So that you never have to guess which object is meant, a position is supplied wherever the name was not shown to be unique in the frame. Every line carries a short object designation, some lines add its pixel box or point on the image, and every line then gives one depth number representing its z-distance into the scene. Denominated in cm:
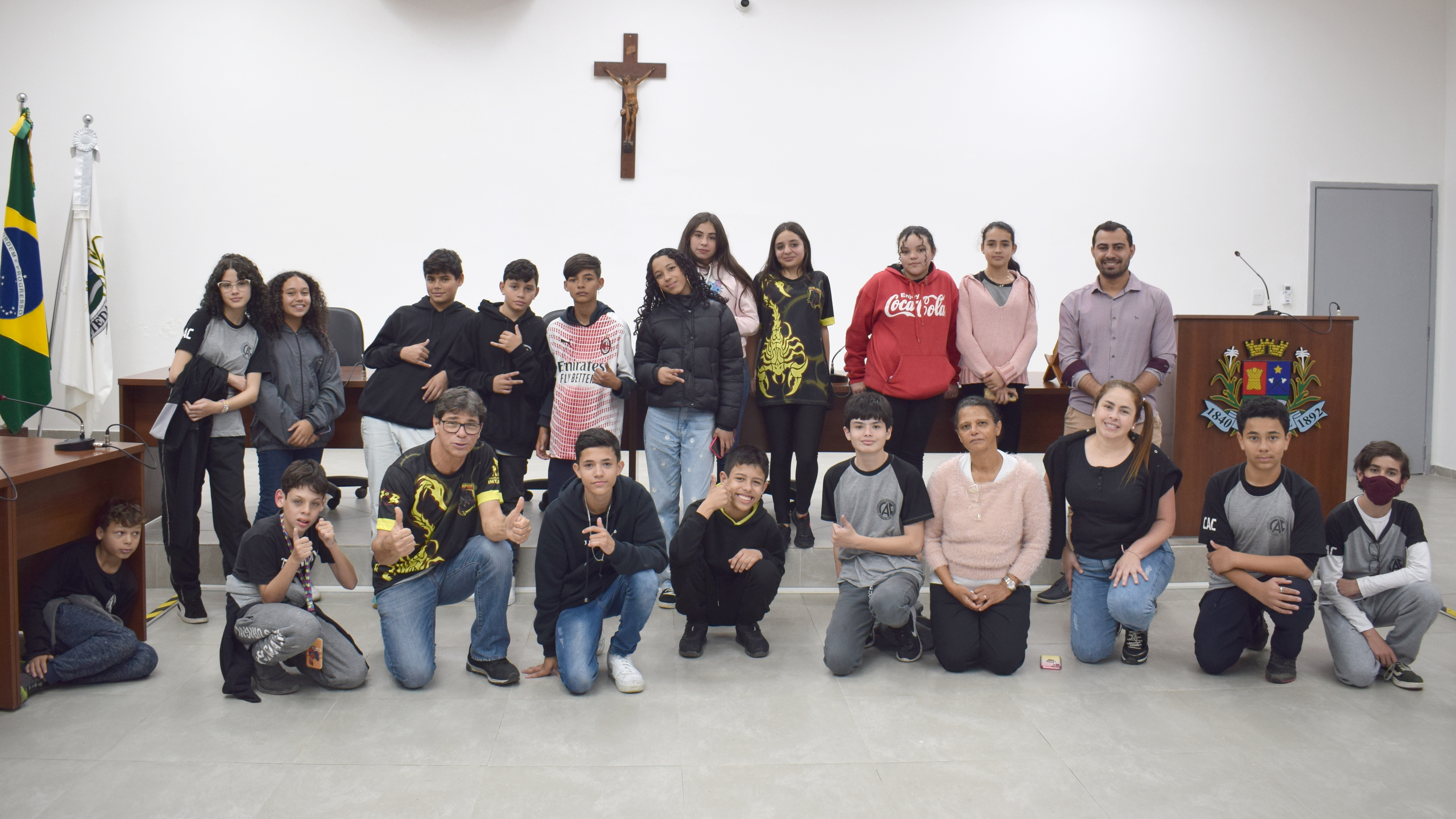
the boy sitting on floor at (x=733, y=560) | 295
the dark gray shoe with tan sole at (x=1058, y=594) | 371
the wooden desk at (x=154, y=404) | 394
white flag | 597
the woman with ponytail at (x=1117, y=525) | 303
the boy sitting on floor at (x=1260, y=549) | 288
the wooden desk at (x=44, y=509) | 254
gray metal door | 657
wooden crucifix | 633
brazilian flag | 560
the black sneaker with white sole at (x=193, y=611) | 331
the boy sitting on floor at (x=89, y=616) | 268
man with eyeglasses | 278
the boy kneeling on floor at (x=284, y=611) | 267
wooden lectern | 391
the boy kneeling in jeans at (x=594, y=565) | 274
